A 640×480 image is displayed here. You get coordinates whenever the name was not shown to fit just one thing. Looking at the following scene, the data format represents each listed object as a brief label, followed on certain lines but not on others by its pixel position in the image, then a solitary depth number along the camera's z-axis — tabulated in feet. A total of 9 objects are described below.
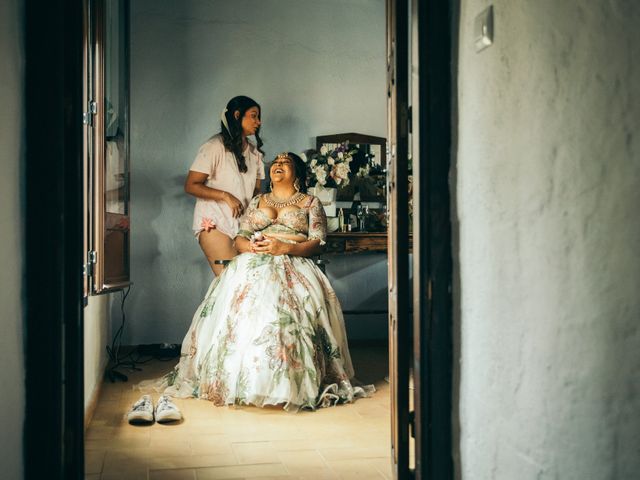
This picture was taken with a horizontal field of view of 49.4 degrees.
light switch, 5.66
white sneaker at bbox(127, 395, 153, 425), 10.40
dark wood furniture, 15.99
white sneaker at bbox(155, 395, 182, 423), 10.50
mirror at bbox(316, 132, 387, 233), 16.93
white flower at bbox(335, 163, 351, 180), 16.74
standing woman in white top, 15.05
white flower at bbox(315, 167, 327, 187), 16.76
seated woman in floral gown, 11.63
